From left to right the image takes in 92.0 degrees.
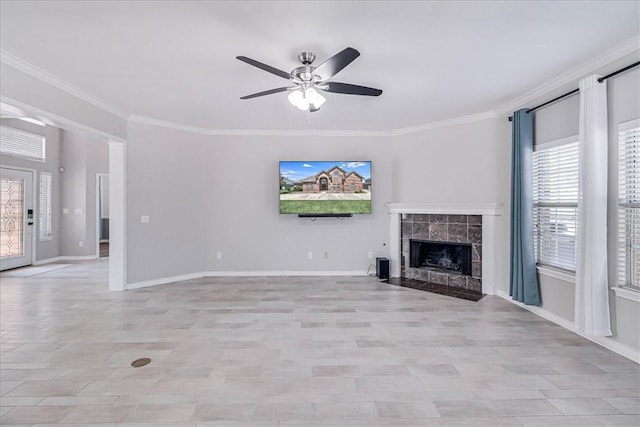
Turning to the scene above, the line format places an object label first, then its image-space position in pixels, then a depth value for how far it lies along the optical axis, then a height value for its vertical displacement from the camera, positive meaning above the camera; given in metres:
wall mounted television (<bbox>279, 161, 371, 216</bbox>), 5.48 +0.47
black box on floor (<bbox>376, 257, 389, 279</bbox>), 5.50 -0.99
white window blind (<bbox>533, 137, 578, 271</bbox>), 3.42 +0.13
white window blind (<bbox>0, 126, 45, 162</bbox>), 6.32 +1.53
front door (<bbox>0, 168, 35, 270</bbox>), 6.39 -0.06
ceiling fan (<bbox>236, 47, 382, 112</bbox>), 2.49 +1.18
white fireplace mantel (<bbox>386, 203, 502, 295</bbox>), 4.63 -0.08
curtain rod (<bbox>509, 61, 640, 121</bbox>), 2.62 +1.26
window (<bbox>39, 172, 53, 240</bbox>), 7.27 +0.17
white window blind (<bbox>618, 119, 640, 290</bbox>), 2.71 +0.07
